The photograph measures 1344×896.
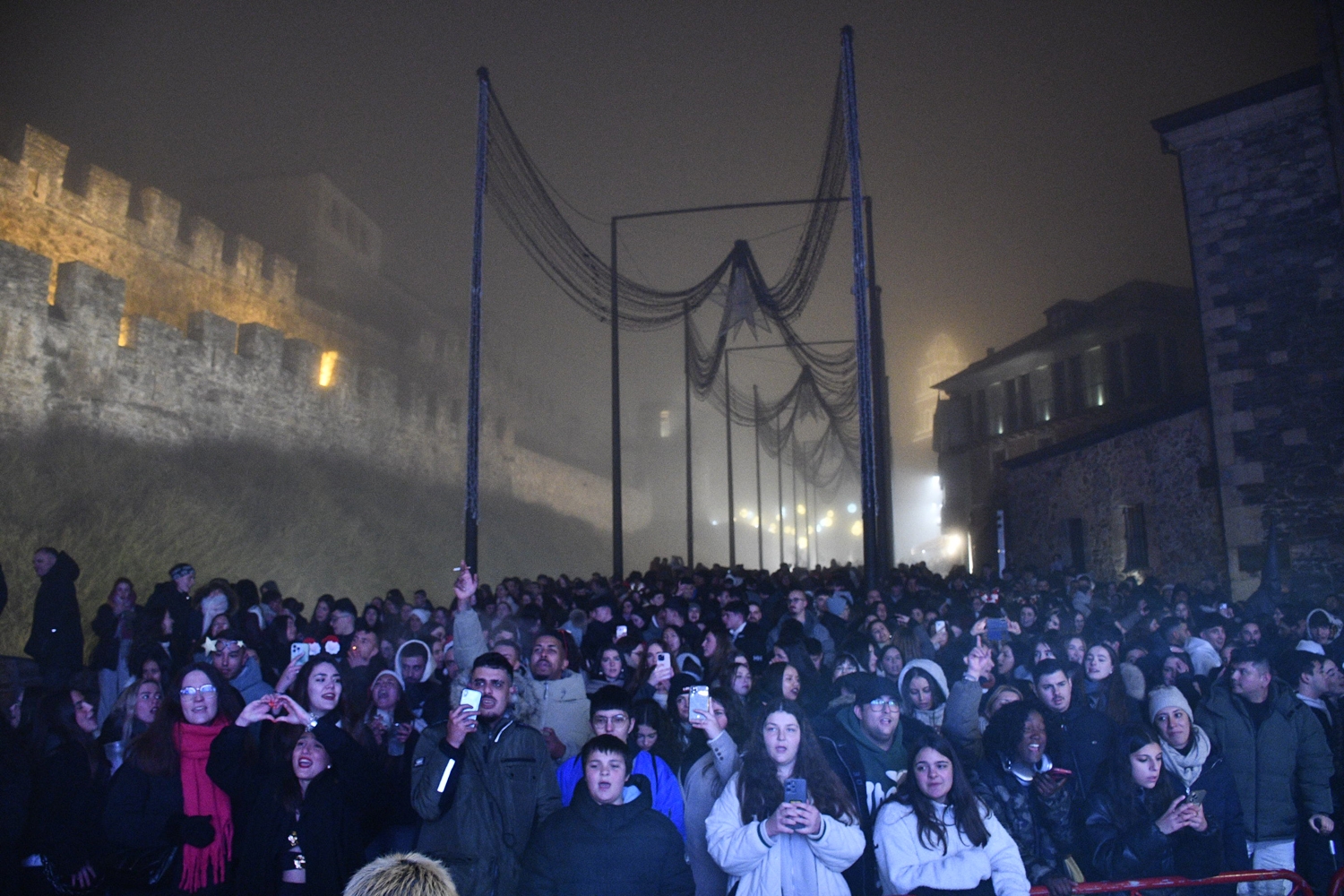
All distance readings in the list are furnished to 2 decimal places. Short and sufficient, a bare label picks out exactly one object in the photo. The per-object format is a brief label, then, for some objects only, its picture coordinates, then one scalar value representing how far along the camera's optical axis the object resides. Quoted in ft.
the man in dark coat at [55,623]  29.50
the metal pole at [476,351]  38.81
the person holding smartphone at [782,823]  12.59
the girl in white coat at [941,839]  12.41
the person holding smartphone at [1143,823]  14.06
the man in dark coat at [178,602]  28.78
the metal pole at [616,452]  58.18
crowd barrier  13.23
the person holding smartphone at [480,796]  13.23
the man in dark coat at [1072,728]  16.46
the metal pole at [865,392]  40.34
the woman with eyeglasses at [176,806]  13.32
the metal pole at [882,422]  64.23
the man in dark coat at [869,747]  15.19
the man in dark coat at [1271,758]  17.58
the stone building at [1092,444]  65.77
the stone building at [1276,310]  55.77
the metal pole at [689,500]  79.13
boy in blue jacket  14.58
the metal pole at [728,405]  105.91
